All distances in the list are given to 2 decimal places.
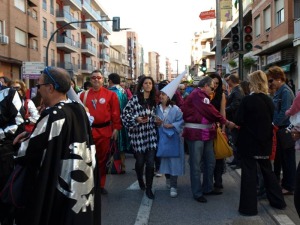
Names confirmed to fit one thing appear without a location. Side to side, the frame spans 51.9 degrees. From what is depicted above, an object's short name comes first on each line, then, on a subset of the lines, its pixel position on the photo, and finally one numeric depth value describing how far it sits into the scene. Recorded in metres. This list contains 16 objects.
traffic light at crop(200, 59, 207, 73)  18.60
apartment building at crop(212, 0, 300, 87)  16.80
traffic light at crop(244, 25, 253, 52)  9.56
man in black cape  2.11
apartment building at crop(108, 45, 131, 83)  70.33
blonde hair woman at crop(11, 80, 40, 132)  4.26
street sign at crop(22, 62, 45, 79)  16.38
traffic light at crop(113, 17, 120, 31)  20.94
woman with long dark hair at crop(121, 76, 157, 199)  4.75
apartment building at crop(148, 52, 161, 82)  150.76
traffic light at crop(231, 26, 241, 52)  9.64
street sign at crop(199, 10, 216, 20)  14.69
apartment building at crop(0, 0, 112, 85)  24.43
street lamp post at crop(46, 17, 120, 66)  20.92
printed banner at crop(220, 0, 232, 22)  16.34
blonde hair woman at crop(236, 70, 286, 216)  4.04
